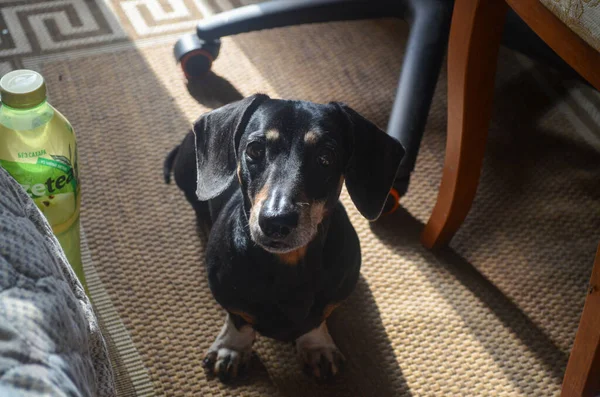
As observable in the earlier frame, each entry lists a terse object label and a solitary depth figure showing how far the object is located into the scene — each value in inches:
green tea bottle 36.3
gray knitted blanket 19.2
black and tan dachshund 37.5
